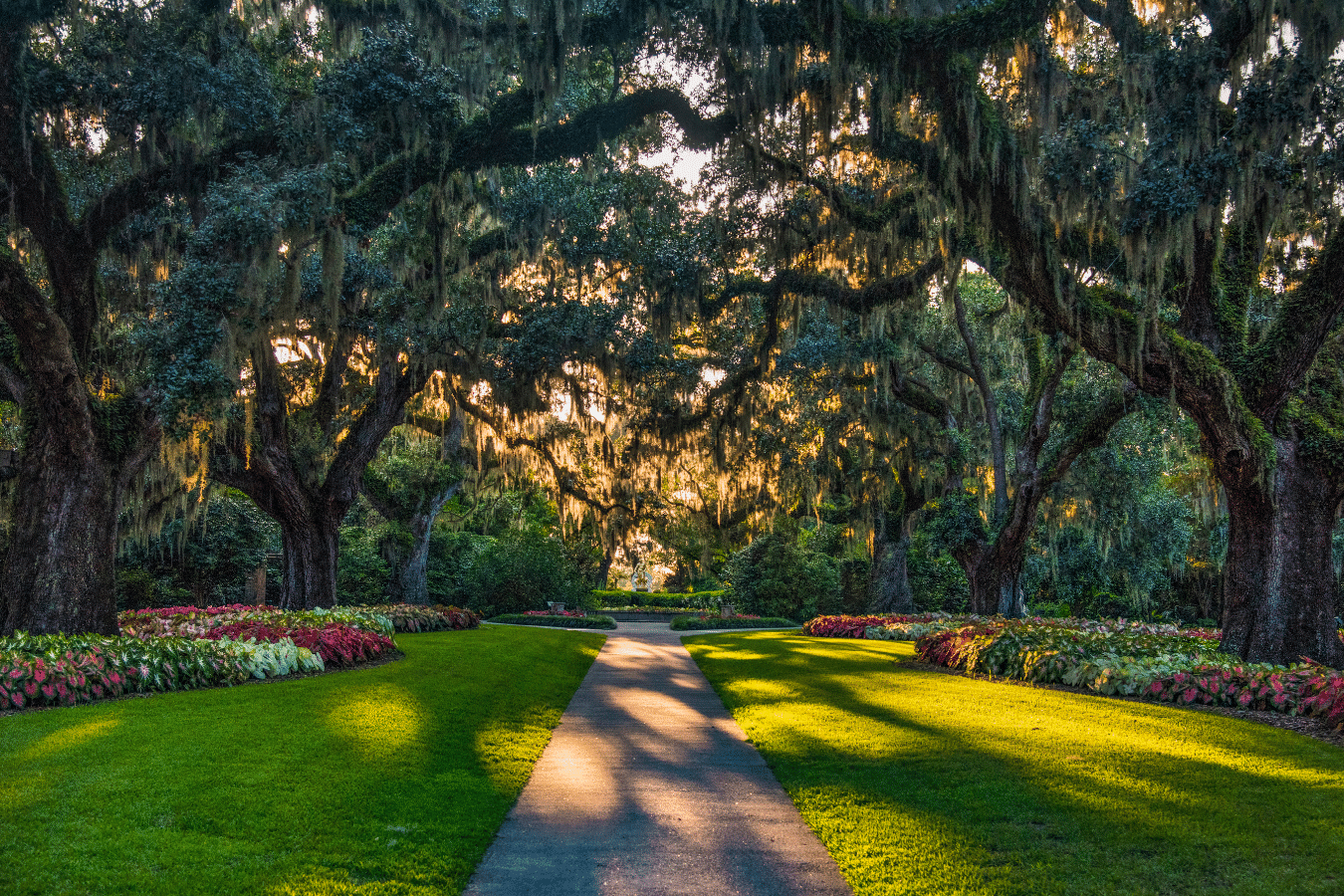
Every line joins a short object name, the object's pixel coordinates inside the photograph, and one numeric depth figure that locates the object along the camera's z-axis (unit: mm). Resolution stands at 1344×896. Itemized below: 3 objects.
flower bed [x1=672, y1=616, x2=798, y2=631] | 27812
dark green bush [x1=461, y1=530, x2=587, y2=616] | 28812
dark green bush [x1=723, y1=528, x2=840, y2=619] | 29203
